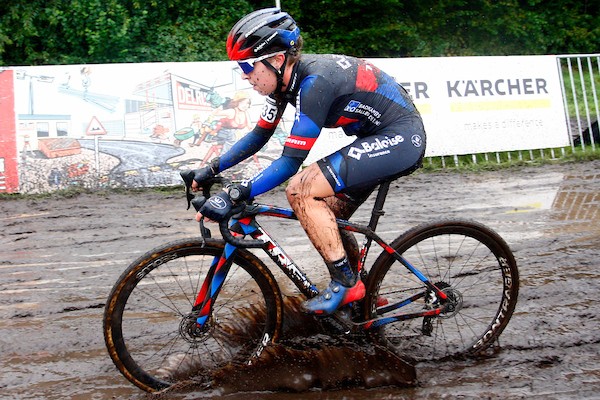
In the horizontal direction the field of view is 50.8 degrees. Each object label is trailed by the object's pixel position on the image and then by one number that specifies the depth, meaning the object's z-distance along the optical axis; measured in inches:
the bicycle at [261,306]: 140.6
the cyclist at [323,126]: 136.6
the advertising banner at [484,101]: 456.8
